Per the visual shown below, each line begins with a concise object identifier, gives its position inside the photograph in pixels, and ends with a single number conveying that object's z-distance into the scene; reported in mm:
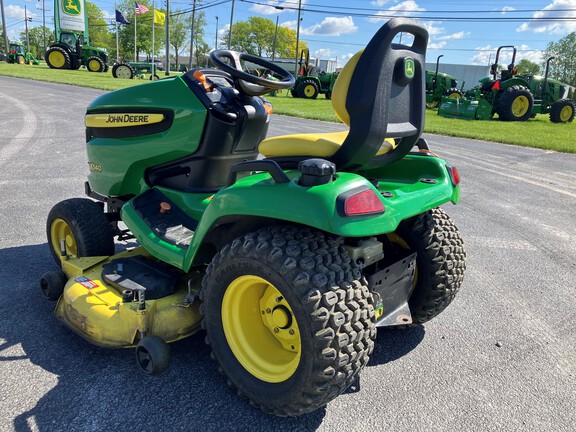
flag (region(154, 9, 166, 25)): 34966
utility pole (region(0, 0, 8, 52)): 41697
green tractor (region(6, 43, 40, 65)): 40750
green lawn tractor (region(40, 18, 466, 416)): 1818
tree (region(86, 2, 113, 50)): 77188
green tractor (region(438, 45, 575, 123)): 16391
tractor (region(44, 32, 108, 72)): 28420
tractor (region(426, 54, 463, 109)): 20234
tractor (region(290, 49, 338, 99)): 23797
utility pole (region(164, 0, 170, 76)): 30062
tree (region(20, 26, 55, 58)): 91250
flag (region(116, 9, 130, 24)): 32084
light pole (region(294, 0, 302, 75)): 35250
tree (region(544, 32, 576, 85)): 71375
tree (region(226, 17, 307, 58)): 81125
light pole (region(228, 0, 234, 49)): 40981
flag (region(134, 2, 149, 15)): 29284
